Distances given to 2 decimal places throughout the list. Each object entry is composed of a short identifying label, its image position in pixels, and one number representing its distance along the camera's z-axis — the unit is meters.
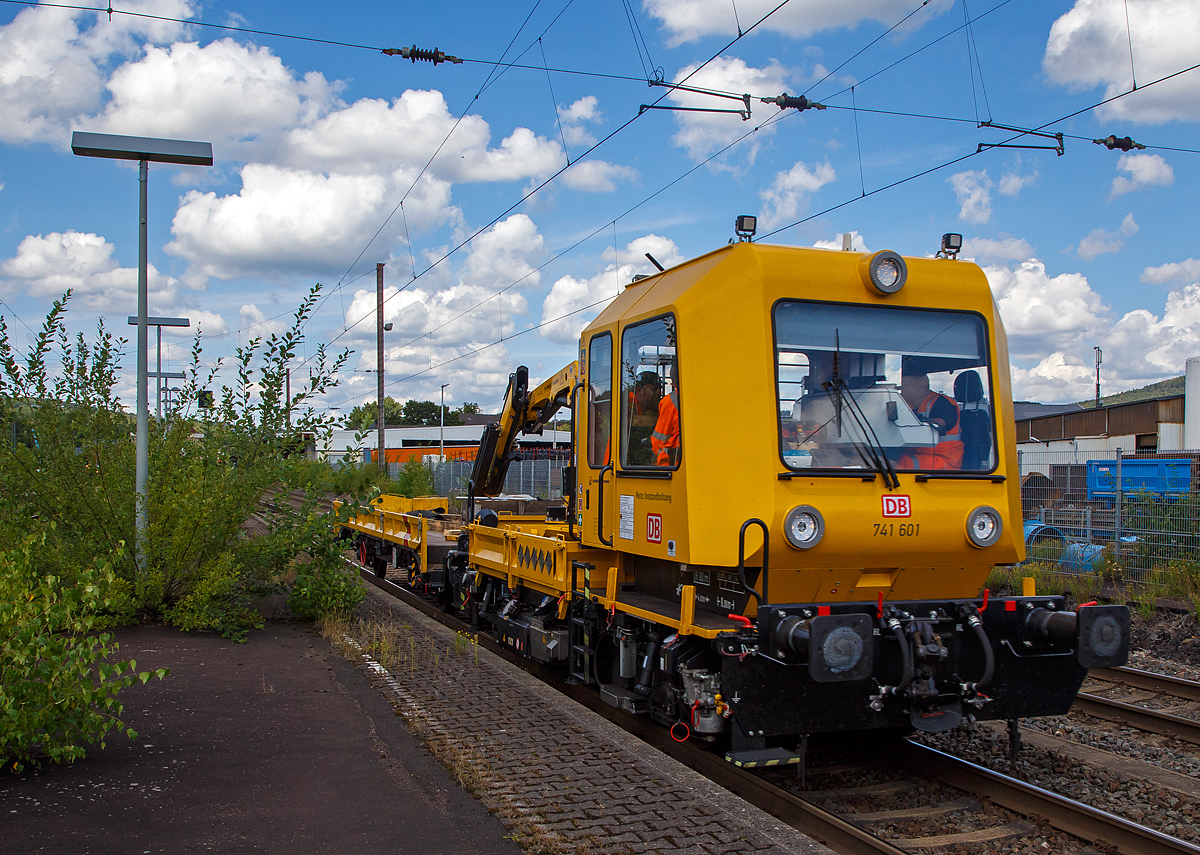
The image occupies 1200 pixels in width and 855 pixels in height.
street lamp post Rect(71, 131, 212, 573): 9.55
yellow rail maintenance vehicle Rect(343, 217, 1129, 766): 5.28
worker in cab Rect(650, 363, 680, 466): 5.85
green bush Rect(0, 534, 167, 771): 4.78
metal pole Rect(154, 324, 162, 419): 26.04
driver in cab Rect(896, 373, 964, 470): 5.75
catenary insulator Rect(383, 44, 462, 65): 10.39
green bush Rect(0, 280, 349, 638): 9.48
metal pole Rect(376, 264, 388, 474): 32.91
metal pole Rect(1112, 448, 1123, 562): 13.29
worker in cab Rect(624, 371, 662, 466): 6.21
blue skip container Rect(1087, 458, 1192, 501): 13.38
